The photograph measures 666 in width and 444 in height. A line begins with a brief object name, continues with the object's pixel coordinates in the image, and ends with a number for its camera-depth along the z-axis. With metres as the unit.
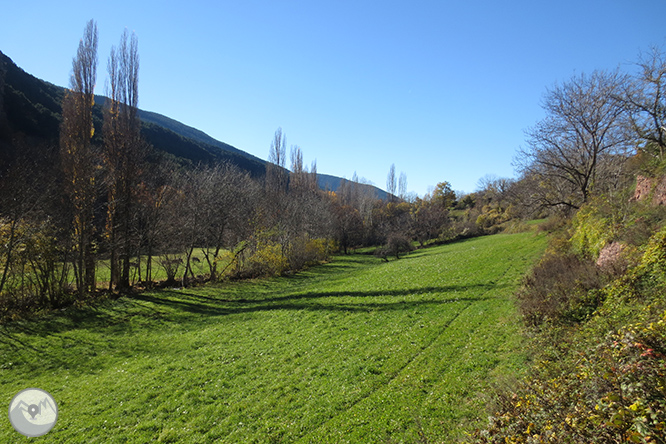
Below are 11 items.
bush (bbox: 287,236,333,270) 36.31
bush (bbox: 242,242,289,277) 31.55
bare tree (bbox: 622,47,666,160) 16.72
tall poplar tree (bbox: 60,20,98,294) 19.97
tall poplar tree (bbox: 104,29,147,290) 22.66
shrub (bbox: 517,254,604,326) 8.15
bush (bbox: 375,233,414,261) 42.47
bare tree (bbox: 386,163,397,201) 106.62
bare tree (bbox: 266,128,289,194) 54.38
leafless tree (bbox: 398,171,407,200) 105.19
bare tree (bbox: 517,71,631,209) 20.17
